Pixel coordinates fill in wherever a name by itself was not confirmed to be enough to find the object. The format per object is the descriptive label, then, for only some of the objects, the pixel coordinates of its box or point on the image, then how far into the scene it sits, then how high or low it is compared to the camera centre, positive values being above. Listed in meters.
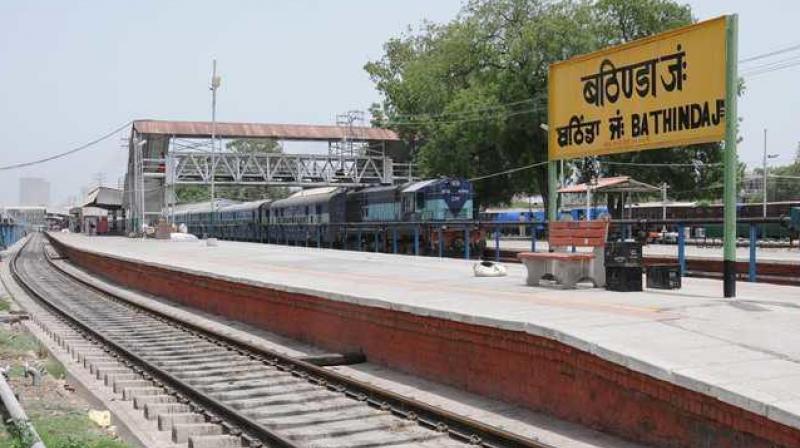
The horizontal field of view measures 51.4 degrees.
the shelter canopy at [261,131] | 66.06 +7.46
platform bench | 12.17 -0.51
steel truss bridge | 66.81 +4.33
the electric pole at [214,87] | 51.94 +8.43
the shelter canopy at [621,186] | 31.39 +1.47
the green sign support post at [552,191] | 13.58 +0.54
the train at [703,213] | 42.97 +0.73
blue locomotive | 30.31 +0.28
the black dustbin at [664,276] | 11.84 -0.73
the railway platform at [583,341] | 5.76 -1.08
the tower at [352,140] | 67.88 +6.79
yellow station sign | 10.39 +1.77
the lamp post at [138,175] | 57.16 +3.35
